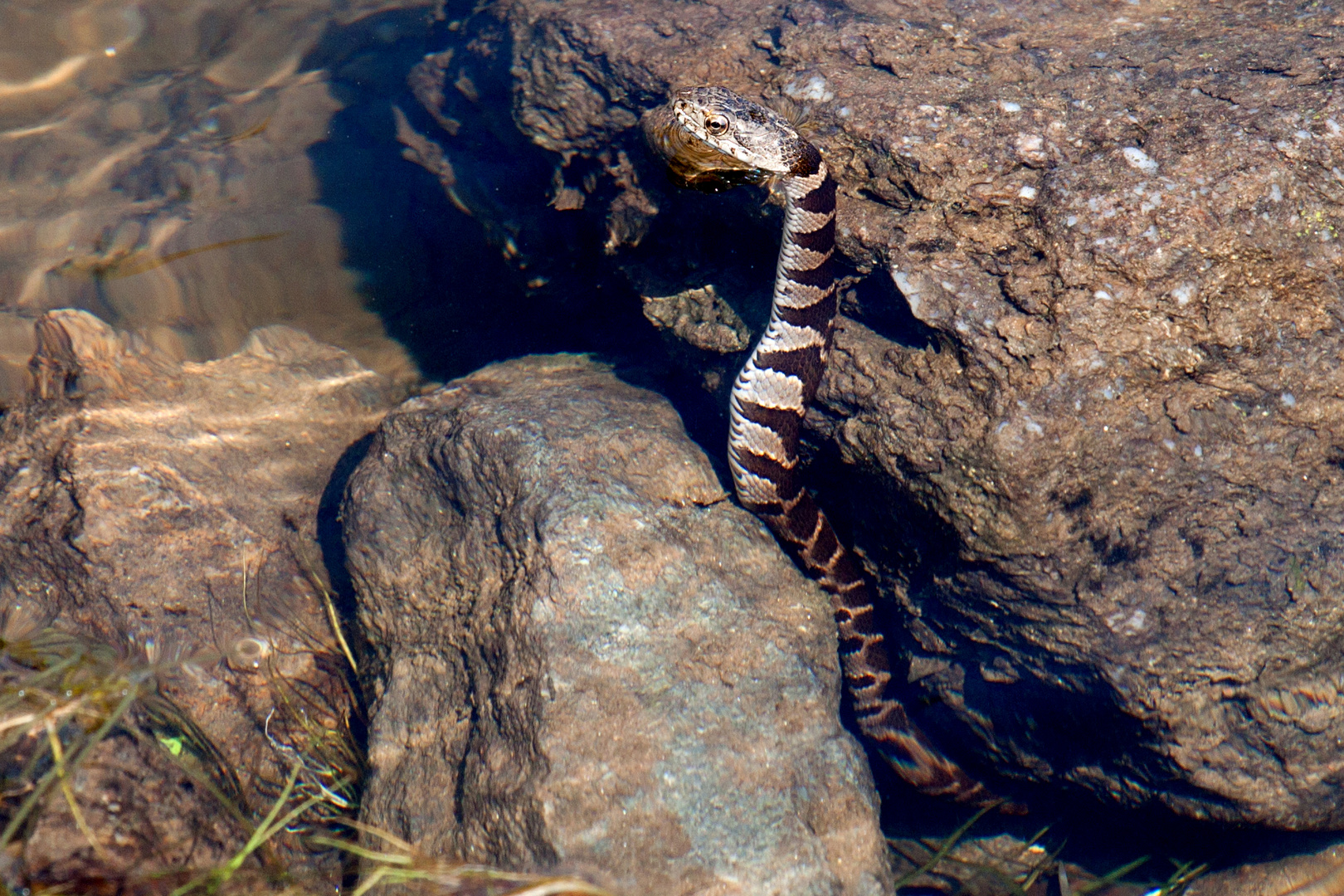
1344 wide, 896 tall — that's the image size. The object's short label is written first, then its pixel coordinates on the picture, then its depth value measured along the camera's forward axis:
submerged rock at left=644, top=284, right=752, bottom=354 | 4.19
